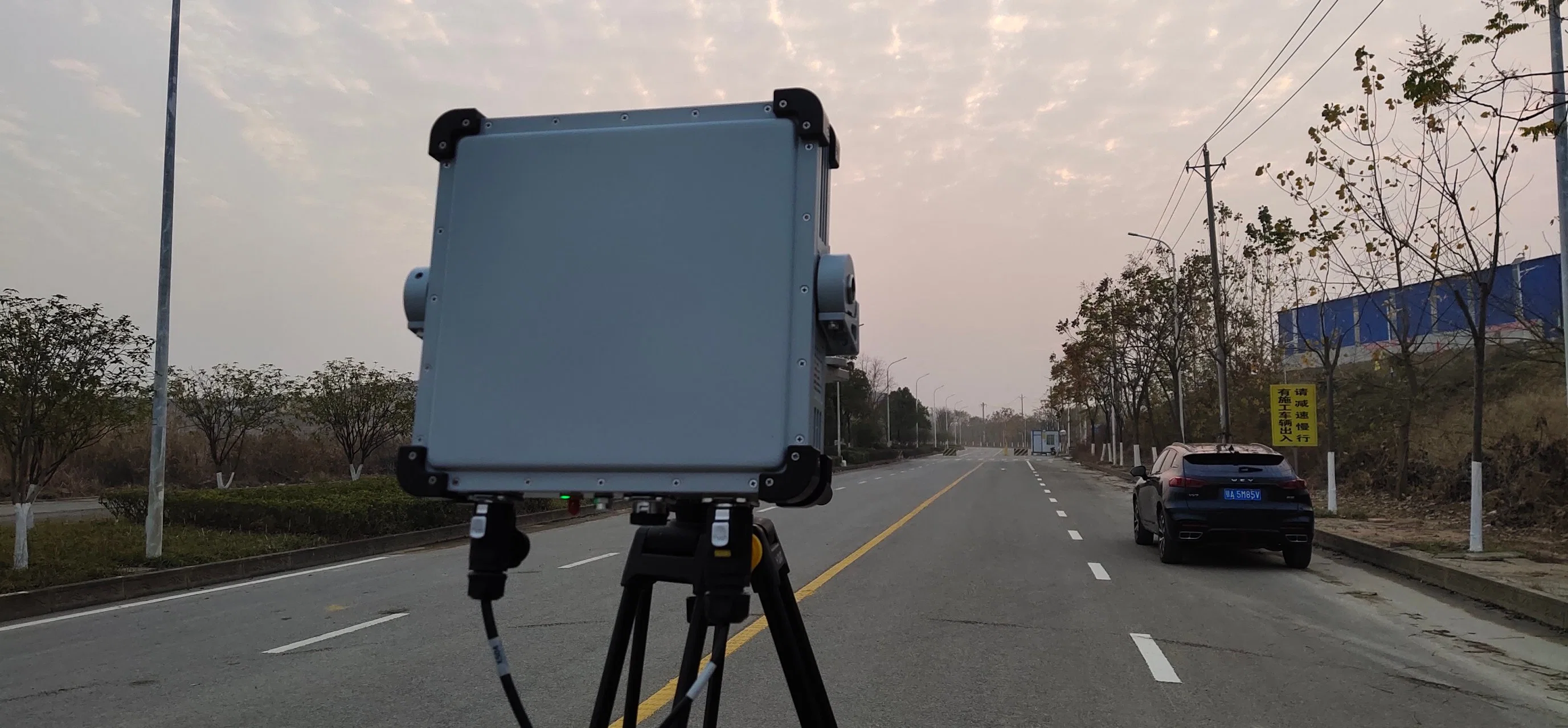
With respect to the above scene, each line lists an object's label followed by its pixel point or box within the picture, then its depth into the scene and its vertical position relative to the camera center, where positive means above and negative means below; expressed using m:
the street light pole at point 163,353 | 12.72 +0.77
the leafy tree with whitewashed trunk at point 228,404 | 26.42 +0.22
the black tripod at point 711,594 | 2.33 -0.44
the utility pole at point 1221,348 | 26.23 +2.06
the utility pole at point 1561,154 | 10.88 +3.06
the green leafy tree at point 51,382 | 12.68 +0.36
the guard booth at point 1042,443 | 109.56 -2.22
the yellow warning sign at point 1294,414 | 20.20 +0.24
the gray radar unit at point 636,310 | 2.39 +0.27
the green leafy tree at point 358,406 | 28.56 +0.22
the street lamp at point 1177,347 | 34.19 +2.71
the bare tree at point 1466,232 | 9.38 +2.68
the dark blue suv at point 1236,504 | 11.63 -0.93
